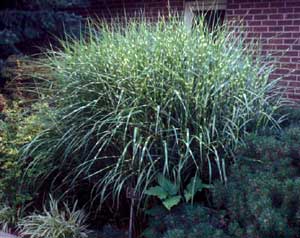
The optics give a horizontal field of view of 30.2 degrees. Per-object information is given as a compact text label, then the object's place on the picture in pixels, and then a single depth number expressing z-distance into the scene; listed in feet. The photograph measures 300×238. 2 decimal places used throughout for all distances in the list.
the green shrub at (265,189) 13.28
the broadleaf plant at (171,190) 16.33
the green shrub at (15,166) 20.67
